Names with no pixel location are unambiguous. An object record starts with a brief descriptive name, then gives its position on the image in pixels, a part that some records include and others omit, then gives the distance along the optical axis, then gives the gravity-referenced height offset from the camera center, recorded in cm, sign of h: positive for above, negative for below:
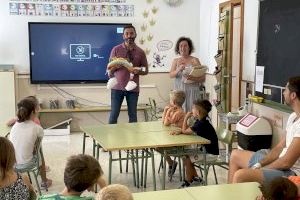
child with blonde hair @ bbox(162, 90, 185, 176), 429 -51
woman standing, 537 -14
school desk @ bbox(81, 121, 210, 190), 355 -69
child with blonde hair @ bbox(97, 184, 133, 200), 171 -54
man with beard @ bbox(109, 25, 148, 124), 541 -16
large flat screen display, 696 +21
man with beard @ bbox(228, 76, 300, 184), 297 -73
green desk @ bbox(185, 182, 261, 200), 222 -72
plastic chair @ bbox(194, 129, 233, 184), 389 -93
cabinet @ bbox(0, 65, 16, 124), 671 -51
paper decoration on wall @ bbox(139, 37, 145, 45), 737 +40
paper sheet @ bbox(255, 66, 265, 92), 467 -18
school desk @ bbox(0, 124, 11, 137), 392 -66
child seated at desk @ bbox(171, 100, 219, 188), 398 -67
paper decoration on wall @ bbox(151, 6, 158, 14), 736 +93
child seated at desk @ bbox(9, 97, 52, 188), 377 -65
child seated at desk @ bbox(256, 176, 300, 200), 187 -58
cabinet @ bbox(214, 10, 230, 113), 574 -6
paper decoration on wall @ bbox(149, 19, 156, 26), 737 +72
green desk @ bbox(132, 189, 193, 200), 218 -71
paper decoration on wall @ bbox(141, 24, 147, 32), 735 +62
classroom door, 570 +5
